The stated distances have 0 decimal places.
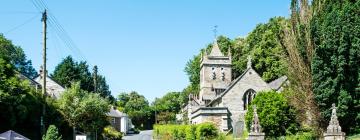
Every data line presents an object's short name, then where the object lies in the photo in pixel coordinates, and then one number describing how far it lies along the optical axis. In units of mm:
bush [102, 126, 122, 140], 54250
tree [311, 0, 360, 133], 27422
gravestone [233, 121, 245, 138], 42444
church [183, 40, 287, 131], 48812
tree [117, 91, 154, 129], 117438
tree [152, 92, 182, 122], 119250
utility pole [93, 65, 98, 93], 45034
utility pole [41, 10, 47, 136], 26222
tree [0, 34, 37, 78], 88669
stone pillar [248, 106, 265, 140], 28345
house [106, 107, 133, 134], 86769
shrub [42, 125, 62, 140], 28000
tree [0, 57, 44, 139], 28500
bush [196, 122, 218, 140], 33344
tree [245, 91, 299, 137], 36562
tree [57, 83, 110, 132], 38219
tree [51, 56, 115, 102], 80938
